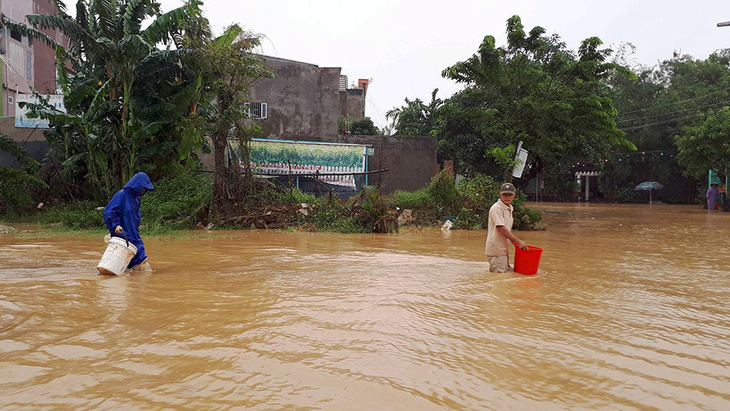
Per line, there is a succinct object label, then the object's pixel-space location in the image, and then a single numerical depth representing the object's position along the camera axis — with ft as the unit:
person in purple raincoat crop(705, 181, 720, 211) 96.02
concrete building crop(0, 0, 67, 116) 72.69
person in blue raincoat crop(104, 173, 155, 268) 21.89
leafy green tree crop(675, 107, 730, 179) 84.53
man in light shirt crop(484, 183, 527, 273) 21.91
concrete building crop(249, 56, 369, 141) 78.28
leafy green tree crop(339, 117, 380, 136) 104.78
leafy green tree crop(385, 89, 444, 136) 114.52
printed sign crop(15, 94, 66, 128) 60.03
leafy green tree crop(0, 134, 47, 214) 44.98
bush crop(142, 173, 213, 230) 43.86
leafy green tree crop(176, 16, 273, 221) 43.70
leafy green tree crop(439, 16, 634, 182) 54.85
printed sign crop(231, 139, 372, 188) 66.49
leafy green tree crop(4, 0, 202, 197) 43.98
